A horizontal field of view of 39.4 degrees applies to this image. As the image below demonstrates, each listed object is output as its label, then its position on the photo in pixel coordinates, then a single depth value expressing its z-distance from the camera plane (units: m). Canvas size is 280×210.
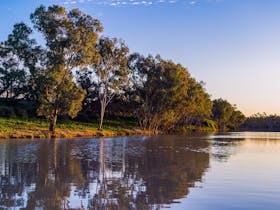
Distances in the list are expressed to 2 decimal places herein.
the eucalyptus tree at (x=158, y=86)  78.38
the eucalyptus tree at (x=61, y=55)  51.31
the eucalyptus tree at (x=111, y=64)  66.44
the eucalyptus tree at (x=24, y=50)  51.69
